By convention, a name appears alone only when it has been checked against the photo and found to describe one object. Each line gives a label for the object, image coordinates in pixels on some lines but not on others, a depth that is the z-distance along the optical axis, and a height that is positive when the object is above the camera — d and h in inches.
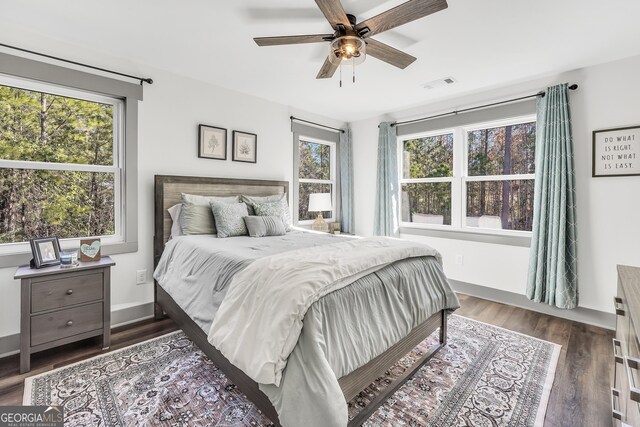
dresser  37.3 -21.6
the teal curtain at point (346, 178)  190.4 +19.3
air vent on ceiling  125.4 +54.7
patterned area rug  63.6 -44.4
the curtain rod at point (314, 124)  162.5 +49.8
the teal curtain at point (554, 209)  113.6 -0.4
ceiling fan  63.4 +43.4
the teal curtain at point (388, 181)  170.1 +15.6
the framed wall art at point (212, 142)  127.3 +28.9
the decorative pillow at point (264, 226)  112.0 -7.0
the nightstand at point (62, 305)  78.8 -27.9
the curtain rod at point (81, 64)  88.1 +47.5
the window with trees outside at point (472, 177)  132.8 +15.5
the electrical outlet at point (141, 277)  112.7 -26.4
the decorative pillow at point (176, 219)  111.0 -4.3
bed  59.0 -29.1
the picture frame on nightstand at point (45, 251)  84.6 -12.9
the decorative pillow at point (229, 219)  108.5 -4.2
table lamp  164.2 +2.1
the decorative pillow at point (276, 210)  124.0 -1.0
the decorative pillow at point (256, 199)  126.6 +3.8
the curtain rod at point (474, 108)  120.2 +47.6
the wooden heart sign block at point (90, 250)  92.4 -13.3
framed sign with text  104.6 +20.5
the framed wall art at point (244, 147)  139.2 +29.3
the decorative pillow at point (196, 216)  109.0 -3.1
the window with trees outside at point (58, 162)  91.6 +15.1
